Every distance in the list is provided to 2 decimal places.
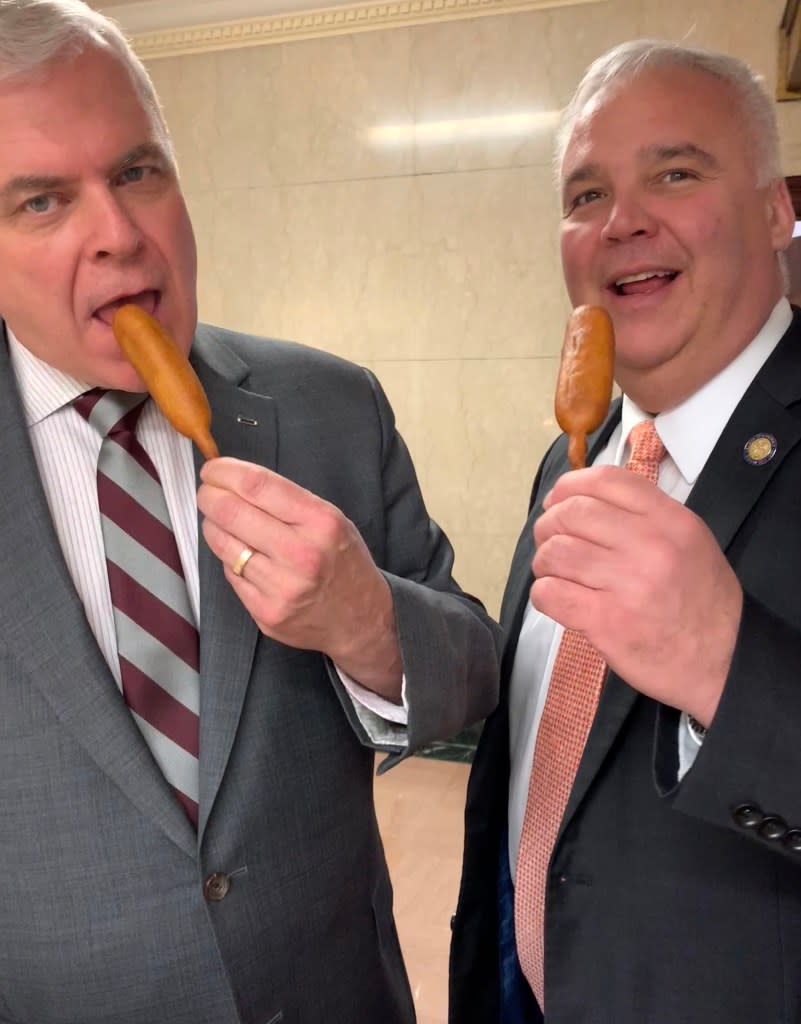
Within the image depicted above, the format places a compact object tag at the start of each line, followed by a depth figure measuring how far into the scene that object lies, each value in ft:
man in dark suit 2.75
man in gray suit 3.19
